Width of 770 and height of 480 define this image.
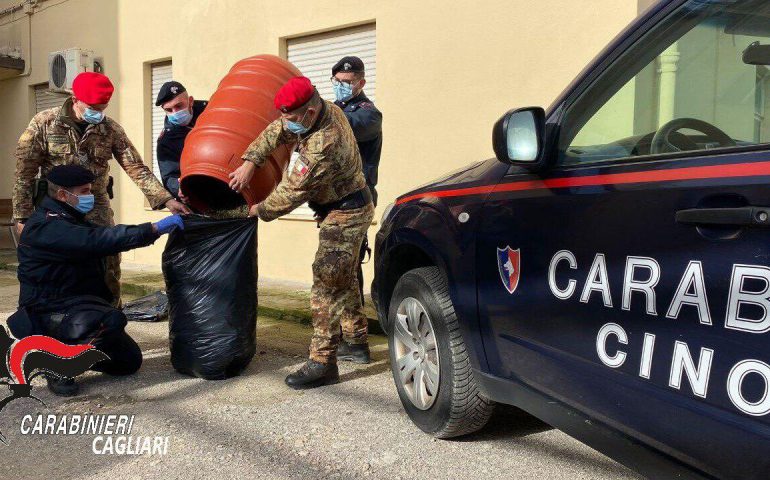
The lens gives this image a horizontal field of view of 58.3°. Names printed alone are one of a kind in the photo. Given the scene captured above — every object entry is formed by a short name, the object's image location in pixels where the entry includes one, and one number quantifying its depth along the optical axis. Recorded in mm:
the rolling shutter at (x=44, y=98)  11320
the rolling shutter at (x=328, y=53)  7066
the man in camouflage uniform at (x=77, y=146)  4570
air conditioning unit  9758
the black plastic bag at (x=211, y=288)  4000
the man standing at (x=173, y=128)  4828
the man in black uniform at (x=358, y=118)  4656
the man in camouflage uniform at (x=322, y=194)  3734
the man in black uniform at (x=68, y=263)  3866
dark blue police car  1672
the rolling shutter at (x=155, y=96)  9336
